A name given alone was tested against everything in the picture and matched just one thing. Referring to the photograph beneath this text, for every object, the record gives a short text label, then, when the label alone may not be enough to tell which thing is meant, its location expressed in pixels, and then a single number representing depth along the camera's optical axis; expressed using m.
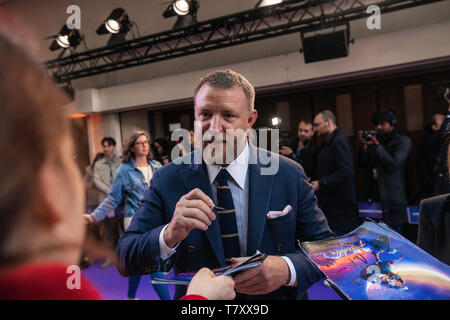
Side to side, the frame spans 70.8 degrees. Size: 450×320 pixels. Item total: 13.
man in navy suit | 0.99
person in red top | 0.35
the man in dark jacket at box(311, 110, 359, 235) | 2.92
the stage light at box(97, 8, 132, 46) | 4.88
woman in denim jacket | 2.81
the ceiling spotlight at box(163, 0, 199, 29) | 4.33
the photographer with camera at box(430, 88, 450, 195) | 2.33
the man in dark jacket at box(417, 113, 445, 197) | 3.33
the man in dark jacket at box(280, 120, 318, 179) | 3.10
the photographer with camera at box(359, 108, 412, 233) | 2.96
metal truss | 3.82
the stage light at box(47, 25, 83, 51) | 5.11
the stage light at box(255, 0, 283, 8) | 4.12
